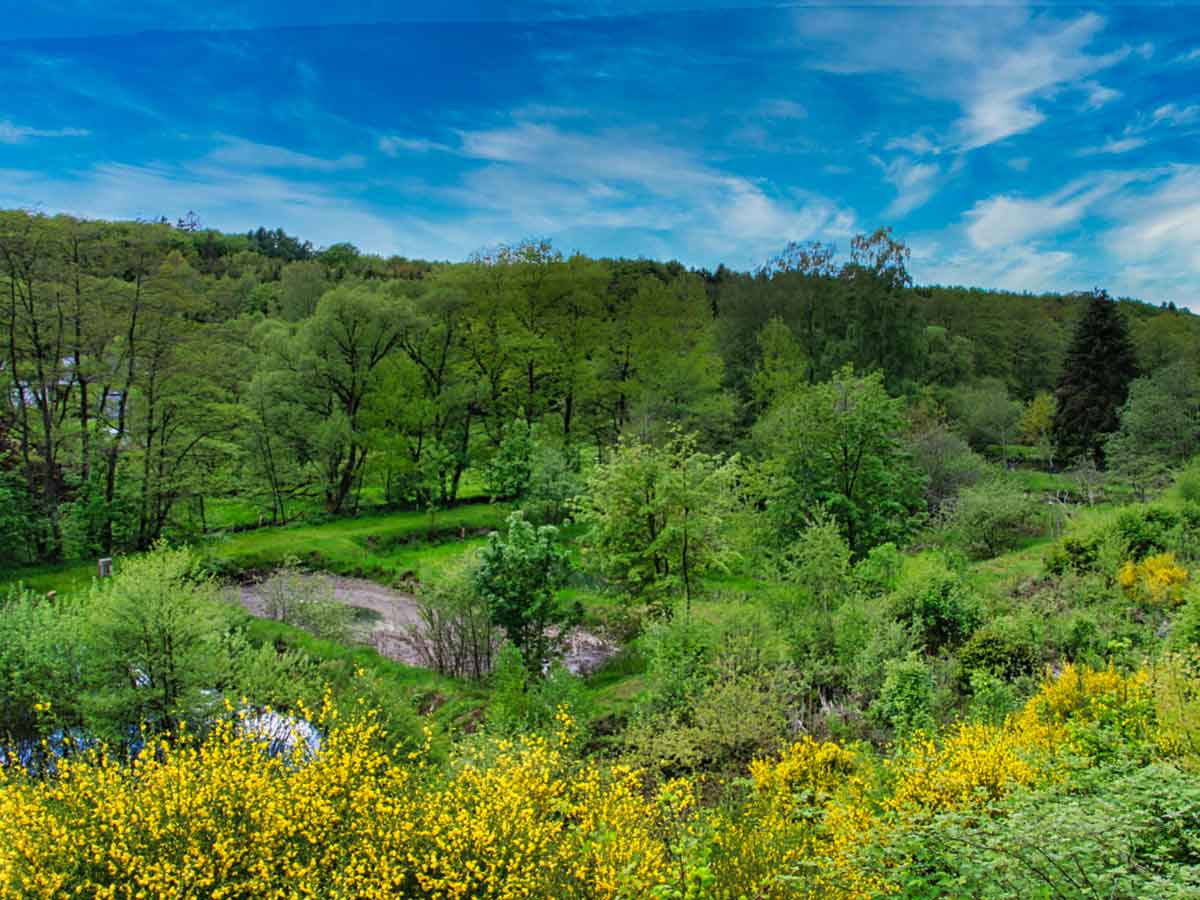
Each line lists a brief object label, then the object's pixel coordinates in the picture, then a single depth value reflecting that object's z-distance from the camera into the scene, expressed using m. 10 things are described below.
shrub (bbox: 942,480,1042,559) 24.73
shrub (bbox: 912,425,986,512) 30.98
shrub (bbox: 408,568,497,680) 16.73
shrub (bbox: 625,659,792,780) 10.99
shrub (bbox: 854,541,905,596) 17.41
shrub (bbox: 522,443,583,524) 30.81
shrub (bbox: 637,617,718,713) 12.63
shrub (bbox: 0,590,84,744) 10.92
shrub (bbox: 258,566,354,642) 17.53
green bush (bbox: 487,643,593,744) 12.09
